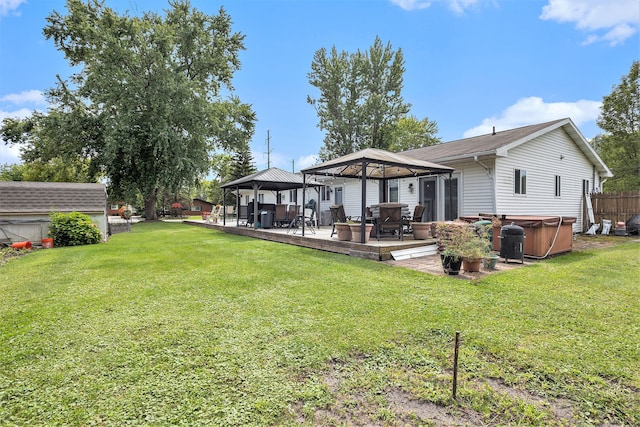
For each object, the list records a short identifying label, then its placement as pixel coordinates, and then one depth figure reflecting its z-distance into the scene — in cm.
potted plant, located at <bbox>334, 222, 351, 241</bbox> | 764
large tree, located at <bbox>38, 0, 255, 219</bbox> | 1764
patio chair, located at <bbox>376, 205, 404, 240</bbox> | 750
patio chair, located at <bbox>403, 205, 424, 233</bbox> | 841
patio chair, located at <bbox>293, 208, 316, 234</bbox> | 1134
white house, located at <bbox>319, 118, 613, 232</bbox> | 941
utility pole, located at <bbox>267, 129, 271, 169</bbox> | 3684
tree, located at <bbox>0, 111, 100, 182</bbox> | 1792
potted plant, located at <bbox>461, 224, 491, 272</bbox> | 520
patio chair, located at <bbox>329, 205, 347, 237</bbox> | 863
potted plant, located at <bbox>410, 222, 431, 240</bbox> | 793
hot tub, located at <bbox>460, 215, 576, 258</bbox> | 677
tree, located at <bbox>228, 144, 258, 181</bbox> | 3315
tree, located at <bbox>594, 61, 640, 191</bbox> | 1984
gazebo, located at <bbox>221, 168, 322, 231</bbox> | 1176
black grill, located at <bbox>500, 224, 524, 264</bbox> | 626
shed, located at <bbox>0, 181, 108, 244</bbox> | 927
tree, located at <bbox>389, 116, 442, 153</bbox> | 3344
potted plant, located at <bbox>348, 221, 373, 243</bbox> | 731
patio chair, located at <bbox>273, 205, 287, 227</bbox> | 1224
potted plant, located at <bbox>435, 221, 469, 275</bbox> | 509
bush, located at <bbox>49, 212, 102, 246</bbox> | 949
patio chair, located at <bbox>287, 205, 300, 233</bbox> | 1145
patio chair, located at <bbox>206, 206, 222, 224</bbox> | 1633
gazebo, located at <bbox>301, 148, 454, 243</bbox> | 708
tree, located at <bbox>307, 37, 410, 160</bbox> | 2842
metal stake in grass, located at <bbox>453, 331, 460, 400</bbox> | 192
